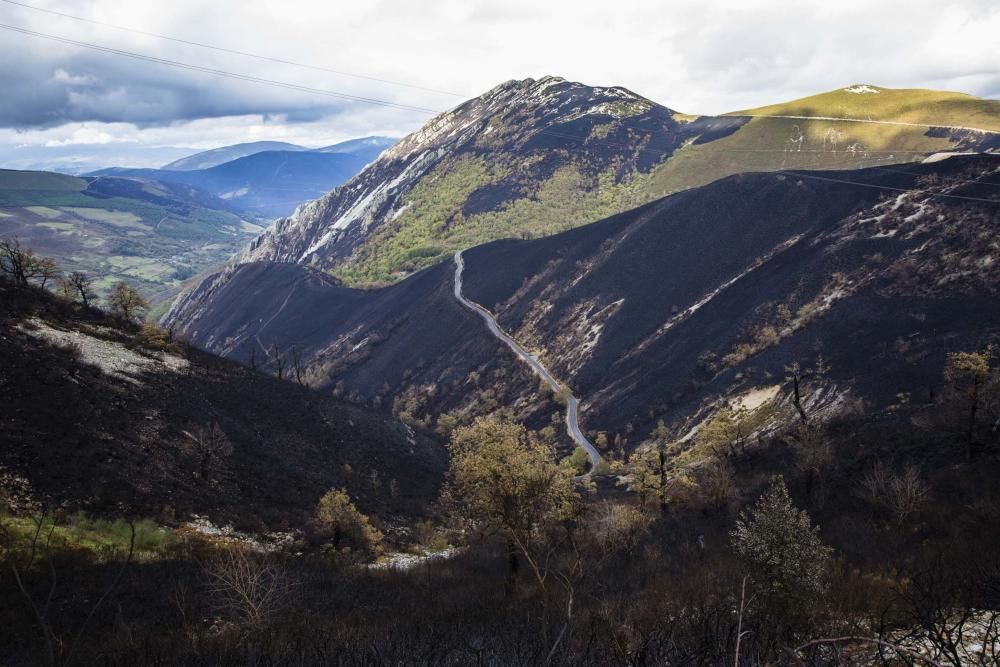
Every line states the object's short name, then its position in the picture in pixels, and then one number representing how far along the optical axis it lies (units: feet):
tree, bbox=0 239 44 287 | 182.39
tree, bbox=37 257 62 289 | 197.79
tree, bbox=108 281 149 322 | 199.62
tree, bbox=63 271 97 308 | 206.30
